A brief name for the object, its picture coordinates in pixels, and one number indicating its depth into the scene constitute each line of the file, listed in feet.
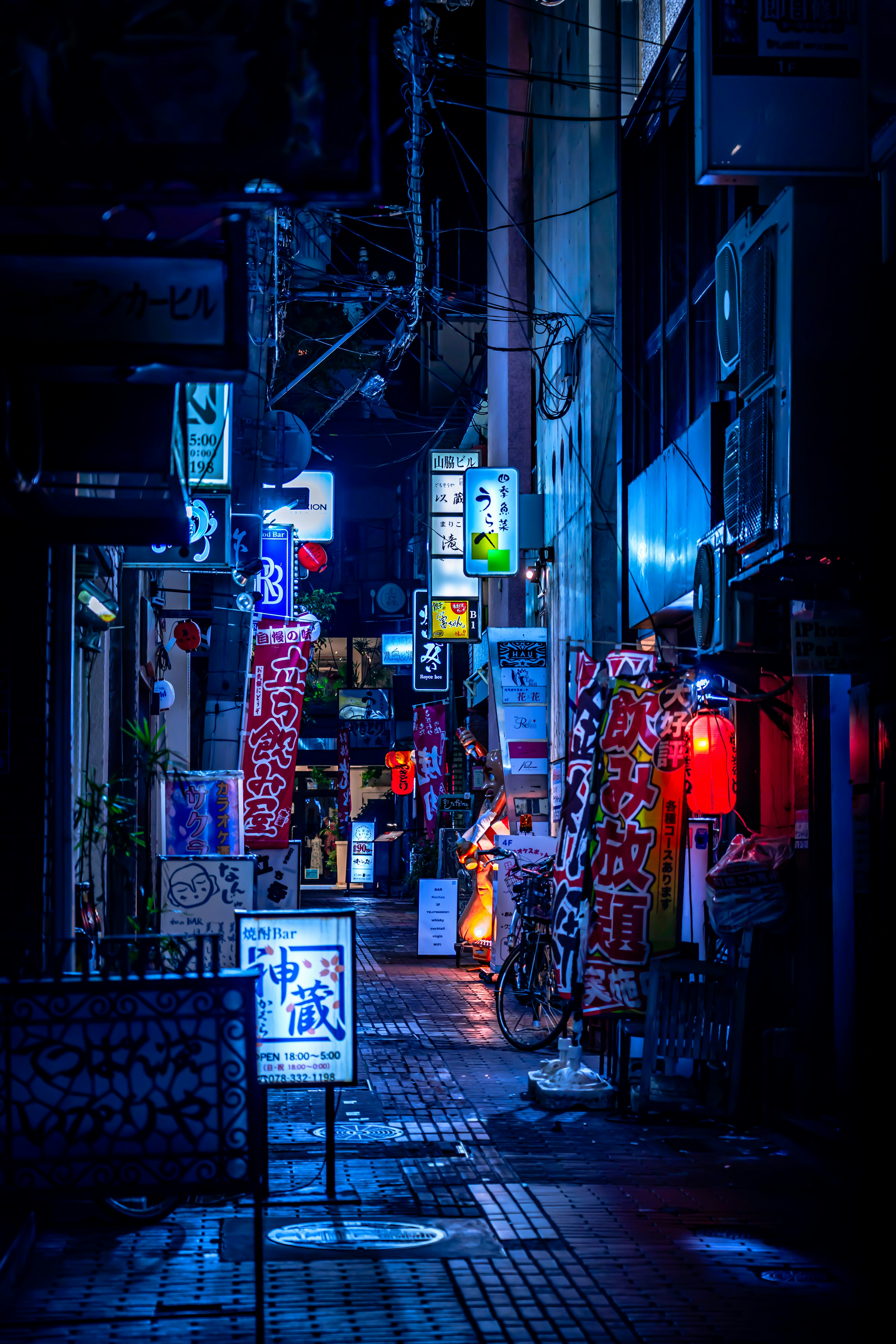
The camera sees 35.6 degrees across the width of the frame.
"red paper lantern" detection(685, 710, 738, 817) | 42.39
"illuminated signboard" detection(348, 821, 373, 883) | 152.05
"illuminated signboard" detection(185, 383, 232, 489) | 44.80
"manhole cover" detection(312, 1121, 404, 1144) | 34.58
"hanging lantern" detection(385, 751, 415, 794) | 150.51
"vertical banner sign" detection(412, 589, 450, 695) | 131.03
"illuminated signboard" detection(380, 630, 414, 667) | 158.81
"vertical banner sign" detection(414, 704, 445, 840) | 132.98
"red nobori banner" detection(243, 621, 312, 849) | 61.26
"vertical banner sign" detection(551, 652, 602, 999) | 39.34
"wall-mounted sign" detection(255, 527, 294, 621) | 71.31
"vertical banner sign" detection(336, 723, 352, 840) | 167.73
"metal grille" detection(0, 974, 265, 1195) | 20.15
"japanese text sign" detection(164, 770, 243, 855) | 53.78
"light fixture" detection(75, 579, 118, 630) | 40.27
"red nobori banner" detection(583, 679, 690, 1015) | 38.75
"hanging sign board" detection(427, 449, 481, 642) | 96.07
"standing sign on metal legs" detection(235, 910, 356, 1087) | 28.48
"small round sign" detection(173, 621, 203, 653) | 67.05
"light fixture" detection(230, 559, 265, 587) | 57.82
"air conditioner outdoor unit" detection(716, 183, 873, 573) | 29.96
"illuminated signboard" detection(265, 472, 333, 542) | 83.25
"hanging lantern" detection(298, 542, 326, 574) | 87.56
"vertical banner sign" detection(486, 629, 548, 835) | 67.82
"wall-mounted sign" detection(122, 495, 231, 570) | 46.78
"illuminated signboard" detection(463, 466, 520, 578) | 74.95
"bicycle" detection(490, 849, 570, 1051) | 49.16
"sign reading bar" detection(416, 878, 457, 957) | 79.71
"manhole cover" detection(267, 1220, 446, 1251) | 25.32
